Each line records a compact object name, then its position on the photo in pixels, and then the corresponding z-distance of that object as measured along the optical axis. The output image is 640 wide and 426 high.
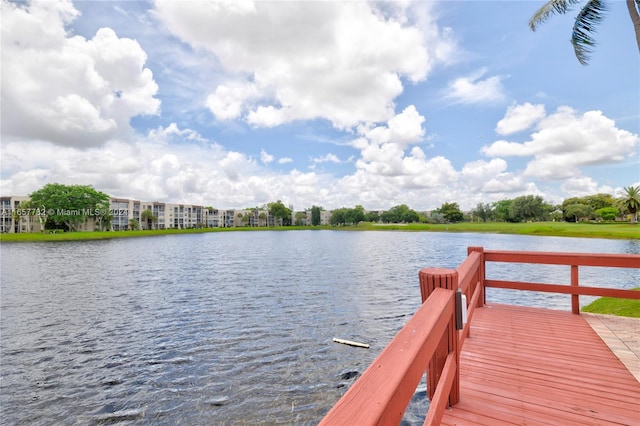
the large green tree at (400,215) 135.75
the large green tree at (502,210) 97.14
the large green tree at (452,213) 115.94
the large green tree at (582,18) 10.41
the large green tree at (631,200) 56.28
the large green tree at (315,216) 145.12
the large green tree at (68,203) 74.12
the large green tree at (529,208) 85.50
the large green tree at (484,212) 107.50
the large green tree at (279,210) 135.25
